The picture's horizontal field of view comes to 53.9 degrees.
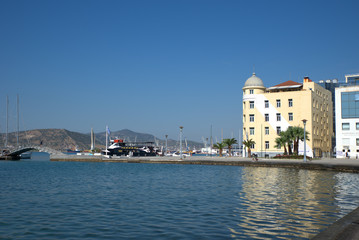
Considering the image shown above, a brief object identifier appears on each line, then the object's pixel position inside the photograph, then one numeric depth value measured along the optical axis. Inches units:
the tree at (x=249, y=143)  3353.8
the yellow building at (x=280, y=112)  3280.0
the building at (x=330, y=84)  5007.4
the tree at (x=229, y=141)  3747.5
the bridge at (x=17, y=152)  3893.2
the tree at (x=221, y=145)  3813.2
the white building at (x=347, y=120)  2982.3
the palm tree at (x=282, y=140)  2837.1
